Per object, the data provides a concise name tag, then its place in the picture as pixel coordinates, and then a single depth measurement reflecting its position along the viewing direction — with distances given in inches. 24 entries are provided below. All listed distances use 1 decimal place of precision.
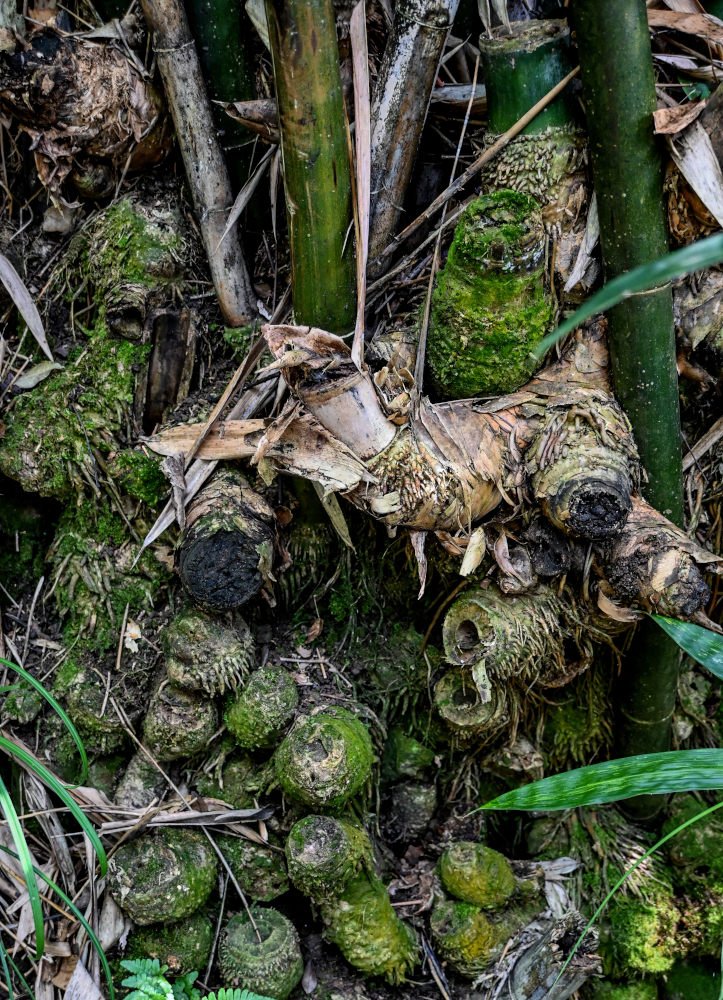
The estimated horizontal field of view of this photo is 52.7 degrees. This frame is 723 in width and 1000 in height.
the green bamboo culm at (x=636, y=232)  52.4
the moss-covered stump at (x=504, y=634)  64.9
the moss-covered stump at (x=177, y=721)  66.4
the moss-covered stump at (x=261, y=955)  60.1
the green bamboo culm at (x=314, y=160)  50.9
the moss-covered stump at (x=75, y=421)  69.8
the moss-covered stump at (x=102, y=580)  71.6
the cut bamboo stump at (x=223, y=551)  62.2
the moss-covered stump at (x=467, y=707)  69.0
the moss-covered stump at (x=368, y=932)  63.1
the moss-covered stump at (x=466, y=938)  64.4
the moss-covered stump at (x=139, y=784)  67.2
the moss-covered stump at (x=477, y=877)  65.9
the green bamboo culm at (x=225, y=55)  63.9
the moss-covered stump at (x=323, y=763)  62.5
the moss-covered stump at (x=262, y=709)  65.9
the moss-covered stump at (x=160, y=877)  60.5
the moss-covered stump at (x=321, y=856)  61.4
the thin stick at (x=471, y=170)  57.1
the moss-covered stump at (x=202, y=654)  65.8
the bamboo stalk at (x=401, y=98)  58.0
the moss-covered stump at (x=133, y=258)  69.4
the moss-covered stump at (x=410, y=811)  72.4
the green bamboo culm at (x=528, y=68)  55.8
